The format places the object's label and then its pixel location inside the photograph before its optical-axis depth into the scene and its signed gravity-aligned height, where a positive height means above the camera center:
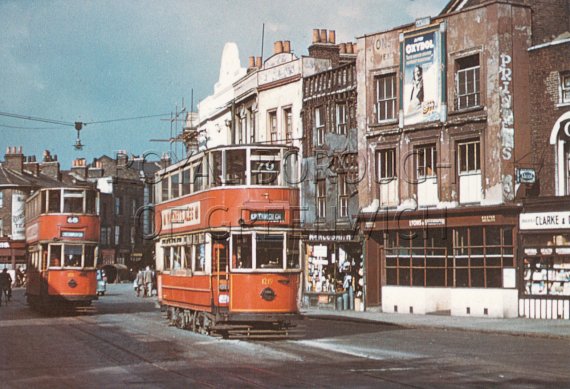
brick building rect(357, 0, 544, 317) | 34.47 +4.25
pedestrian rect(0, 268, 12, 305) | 51.75 -0.48
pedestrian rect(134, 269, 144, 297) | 60.75 -0.60
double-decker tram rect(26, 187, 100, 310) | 36.25 +1.08
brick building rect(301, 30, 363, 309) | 41.88 +3.67
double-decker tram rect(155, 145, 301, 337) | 24.03 +0.77
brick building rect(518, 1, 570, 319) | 32.53 +2.60
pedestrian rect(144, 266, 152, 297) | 60.06 -0.53
